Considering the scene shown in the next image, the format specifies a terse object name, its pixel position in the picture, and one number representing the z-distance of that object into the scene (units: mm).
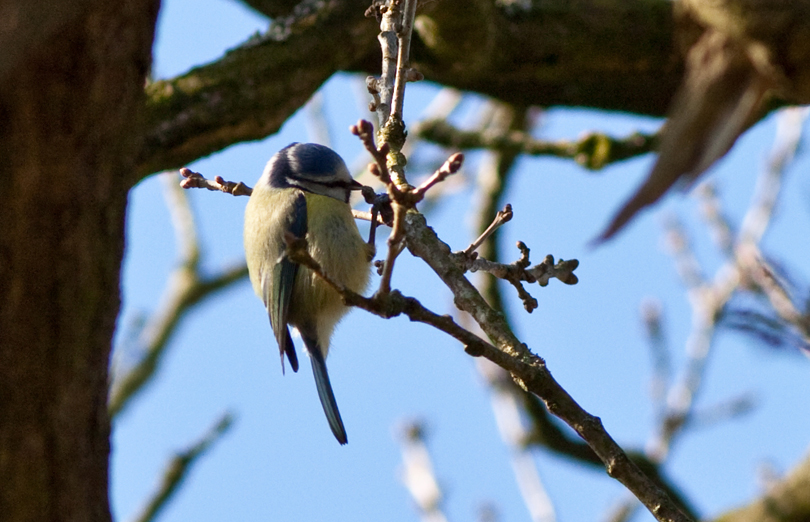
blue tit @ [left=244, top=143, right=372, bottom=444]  6441
